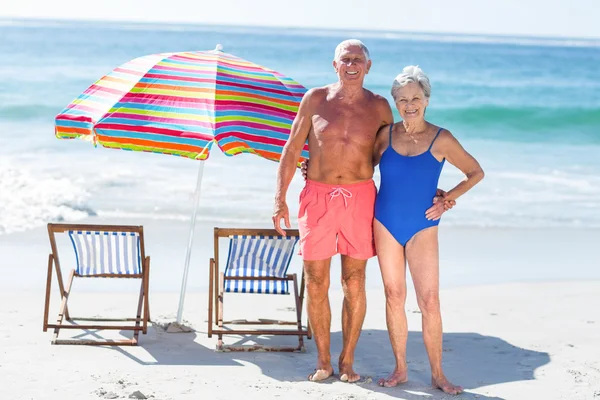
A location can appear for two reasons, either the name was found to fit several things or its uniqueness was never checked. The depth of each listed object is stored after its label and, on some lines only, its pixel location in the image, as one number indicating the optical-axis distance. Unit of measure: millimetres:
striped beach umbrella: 5621
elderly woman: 5094
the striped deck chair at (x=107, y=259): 6023
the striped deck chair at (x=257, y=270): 6094
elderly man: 5273
